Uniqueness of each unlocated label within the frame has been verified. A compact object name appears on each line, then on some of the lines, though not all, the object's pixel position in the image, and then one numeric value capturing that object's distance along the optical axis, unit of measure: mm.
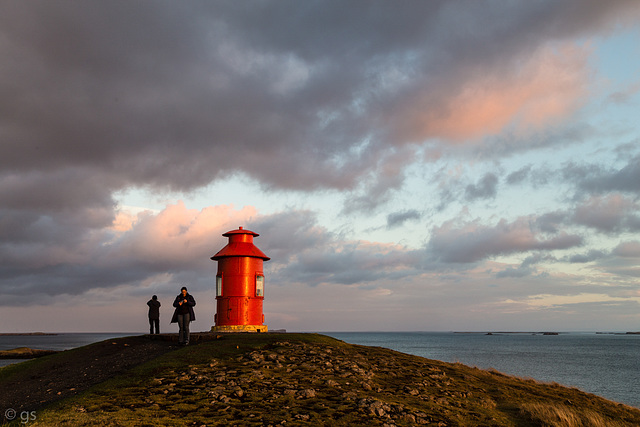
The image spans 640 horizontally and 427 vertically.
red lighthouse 28969
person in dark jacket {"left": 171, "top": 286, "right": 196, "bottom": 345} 21844
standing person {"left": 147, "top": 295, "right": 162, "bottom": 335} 26328
